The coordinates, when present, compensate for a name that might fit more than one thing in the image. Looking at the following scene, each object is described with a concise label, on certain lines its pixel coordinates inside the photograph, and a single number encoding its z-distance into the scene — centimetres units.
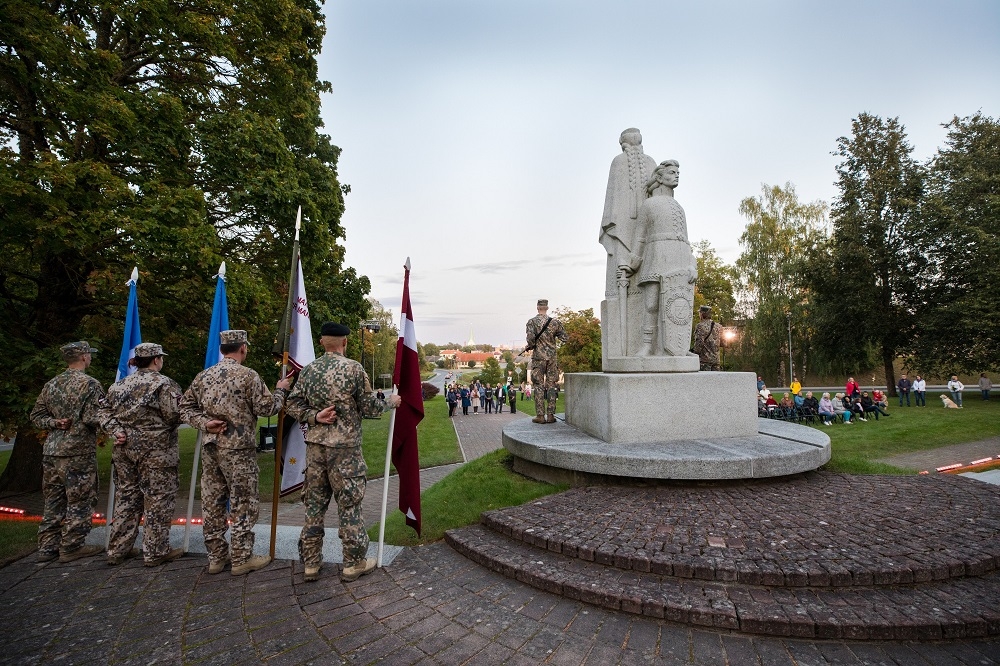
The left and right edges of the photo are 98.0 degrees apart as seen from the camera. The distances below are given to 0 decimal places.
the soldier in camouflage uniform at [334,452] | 368
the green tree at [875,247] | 2512
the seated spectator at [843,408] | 1503
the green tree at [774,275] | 3509
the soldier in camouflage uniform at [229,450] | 390
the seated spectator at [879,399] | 1622
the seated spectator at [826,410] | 1470
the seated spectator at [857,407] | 1538
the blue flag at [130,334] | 515
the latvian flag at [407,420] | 419
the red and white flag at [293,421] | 469
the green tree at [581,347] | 3956
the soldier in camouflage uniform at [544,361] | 820
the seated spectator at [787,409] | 1501
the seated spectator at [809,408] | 1481
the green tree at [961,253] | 2061
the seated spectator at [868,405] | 1556
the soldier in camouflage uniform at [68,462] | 446
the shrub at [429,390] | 3585
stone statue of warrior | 659
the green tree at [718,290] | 4003
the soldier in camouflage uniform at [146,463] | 418
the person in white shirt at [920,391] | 2017
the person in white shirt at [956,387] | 1862
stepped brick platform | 281
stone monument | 505
